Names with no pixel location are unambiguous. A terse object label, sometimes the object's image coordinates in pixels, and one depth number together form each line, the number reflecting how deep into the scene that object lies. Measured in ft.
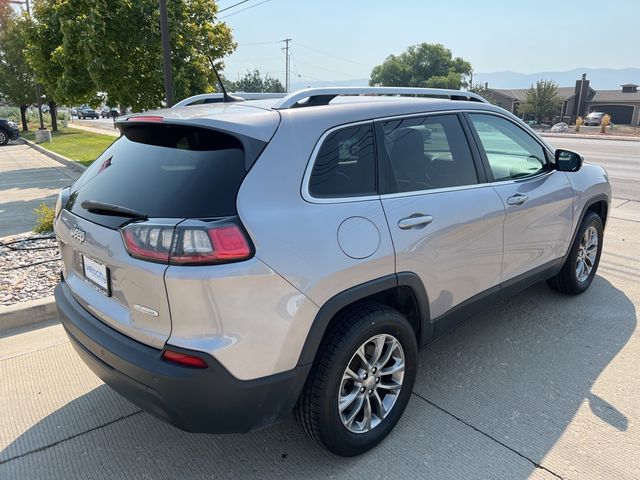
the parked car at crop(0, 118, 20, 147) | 79.75
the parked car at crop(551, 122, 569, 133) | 158.71
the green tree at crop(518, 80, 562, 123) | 239.09
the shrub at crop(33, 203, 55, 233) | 21.35
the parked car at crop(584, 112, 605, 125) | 207.72
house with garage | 252.42
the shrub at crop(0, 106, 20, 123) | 149.78
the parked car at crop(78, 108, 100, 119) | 208.76
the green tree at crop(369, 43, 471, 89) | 340.18
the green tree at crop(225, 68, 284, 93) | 299.17
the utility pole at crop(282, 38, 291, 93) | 242.78
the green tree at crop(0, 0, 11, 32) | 101.50
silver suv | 6.67
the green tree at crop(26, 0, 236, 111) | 37.55
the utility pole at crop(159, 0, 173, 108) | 26.94
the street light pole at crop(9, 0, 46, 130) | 91.30
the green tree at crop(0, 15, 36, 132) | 91.40
